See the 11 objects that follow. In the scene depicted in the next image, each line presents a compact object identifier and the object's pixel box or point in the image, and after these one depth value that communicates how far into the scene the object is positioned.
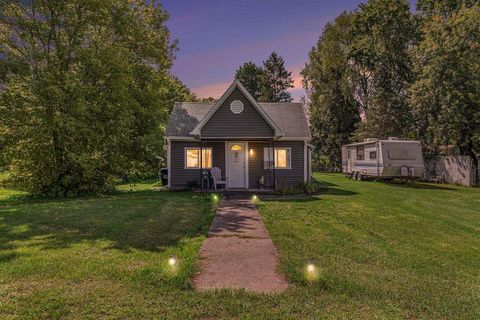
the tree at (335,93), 37.66
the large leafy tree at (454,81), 22.16
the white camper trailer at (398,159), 21.27
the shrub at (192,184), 17.69
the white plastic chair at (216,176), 17.02
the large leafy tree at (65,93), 14.58
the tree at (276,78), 62.19
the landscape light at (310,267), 5.10
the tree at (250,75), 64.50
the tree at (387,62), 30.56
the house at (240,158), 17.91
